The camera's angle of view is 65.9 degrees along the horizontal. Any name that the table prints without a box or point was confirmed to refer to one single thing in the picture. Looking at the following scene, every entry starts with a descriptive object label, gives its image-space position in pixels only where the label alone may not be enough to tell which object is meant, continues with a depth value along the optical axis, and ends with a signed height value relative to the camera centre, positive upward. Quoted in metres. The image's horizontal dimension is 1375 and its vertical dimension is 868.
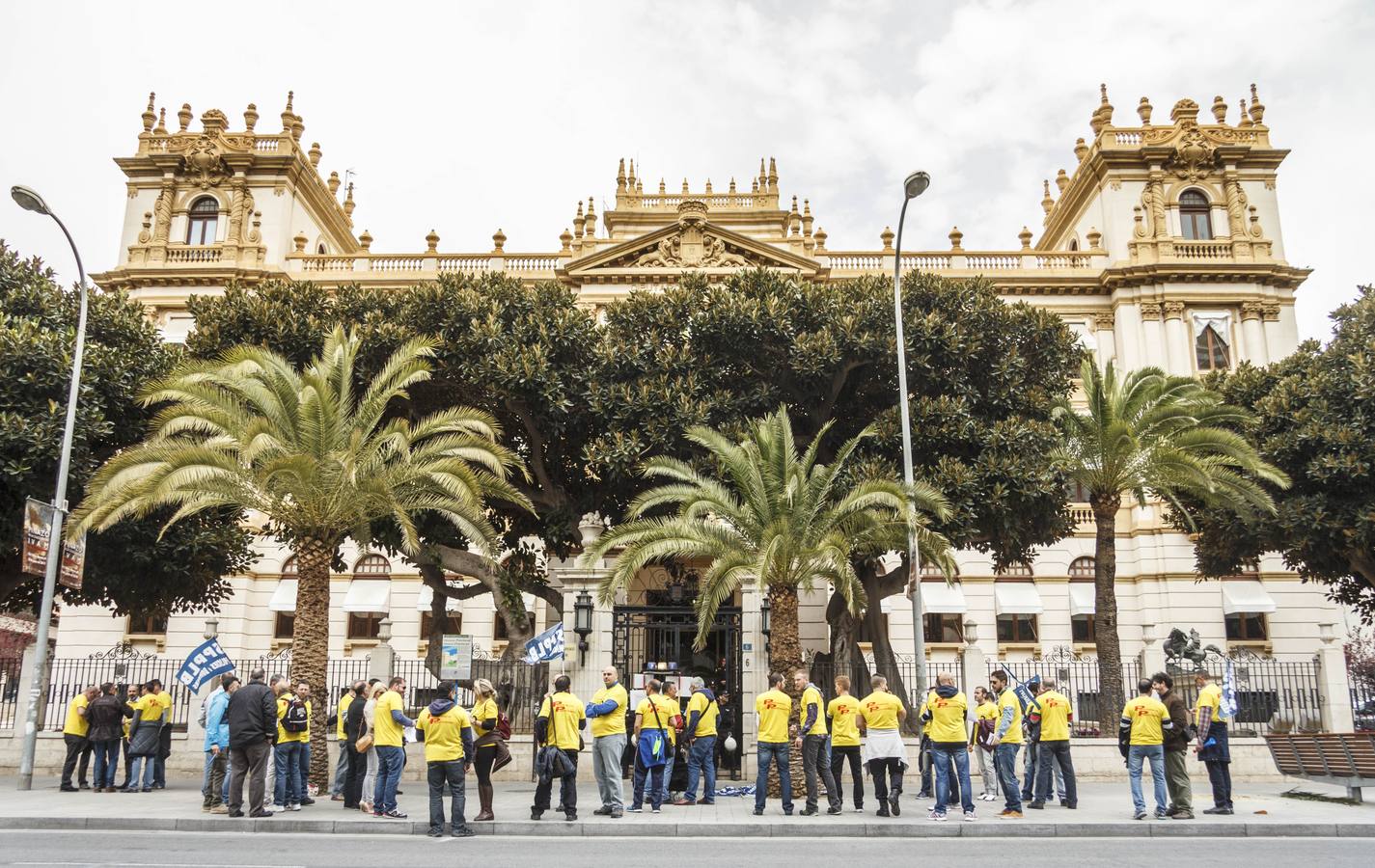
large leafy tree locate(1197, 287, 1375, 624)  23.11 +4.99
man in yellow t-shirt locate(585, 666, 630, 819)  13.73 -0.68
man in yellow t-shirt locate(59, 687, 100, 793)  16.77 -0.72
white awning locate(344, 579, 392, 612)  33.91 +2.83
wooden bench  15.51 -1.16
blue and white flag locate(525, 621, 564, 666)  18.20 +0.65
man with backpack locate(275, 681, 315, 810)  14.11 -0.77
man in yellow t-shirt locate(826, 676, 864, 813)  14.15 -0.54
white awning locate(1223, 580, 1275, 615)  32.34 +2.52
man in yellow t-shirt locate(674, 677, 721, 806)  15.05 -0.75
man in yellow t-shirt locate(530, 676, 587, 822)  13.00 -0.68
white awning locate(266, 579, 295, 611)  33.94 +2.74
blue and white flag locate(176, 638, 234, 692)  17.19 +0.34
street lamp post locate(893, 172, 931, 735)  17.14 +2.38
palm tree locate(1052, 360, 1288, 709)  20.56 +4.47
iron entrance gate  18.95 +0.76
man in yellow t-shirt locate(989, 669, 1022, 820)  14.10 -0.70
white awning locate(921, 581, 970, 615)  32.94 +2.57
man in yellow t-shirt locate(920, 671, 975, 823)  13.38 -0.61
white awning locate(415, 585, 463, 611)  34.03 +2.63
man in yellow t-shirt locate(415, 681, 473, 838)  12.27 -0.76
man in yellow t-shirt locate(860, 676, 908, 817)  13.62 -0.73
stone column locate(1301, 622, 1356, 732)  20.78 -0.12
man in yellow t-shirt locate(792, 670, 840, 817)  14.00 -0.70
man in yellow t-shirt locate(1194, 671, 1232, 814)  13.66 -0.80
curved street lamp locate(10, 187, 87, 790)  16.94 +1.87
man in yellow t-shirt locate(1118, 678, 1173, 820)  13.20 -0.67
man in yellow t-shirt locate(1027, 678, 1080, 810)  14.59 -0.83
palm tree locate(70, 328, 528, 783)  15.95 +3.32
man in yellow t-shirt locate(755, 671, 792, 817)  14.07 -0.62
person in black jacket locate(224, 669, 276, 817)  13.11 -0.60
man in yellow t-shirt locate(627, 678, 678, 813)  14.42 -0.77
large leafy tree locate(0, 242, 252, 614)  18.98 +4.62
